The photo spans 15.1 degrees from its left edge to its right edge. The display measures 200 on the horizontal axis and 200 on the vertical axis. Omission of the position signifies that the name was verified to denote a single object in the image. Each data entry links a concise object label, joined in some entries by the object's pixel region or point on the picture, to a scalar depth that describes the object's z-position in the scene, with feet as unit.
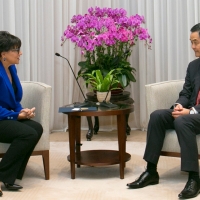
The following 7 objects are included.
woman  16.81
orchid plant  21.46
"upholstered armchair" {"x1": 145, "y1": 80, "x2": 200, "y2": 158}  17.22
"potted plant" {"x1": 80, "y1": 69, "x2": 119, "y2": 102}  19.28
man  16.16
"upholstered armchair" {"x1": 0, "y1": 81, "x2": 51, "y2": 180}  17.91
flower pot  19.28
